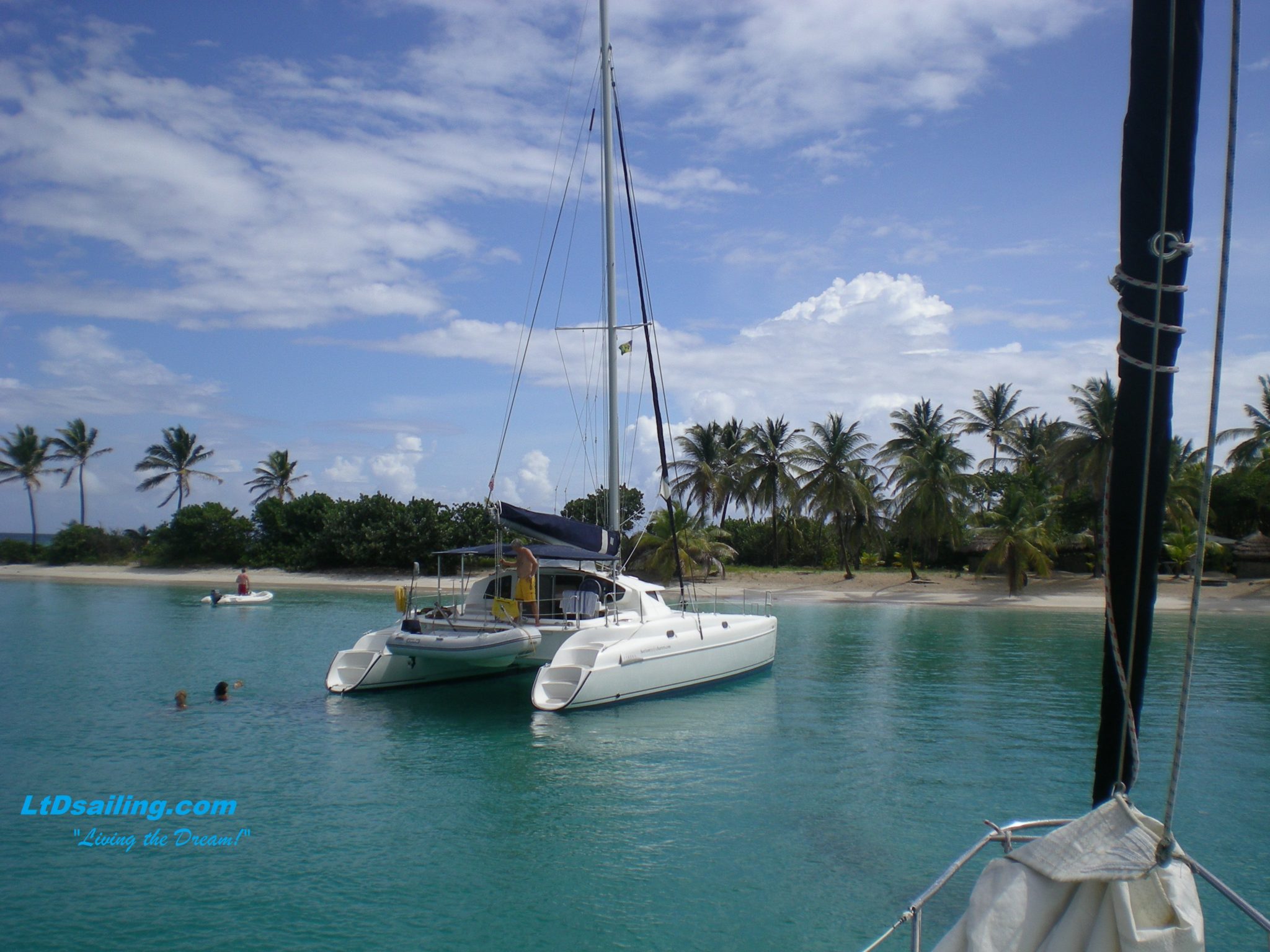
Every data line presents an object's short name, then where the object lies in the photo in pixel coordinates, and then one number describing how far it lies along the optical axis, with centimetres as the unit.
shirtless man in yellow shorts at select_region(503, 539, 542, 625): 1431
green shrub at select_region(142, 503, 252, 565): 5169
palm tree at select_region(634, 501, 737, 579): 4081
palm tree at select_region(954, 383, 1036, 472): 5750
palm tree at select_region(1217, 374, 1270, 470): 4275
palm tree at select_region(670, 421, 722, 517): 5062
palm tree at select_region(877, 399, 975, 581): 4128
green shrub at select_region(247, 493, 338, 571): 4922
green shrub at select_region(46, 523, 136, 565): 5675
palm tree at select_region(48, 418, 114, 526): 6575
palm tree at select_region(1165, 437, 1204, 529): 4016
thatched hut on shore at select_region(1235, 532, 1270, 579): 4056
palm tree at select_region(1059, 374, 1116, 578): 4078
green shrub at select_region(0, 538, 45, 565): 5884
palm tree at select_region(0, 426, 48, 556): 6425
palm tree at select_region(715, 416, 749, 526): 4944
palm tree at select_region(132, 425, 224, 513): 6631
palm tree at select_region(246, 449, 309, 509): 6881
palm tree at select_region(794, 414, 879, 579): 4591
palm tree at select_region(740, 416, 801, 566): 4838
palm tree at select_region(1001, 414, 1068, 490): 5225
